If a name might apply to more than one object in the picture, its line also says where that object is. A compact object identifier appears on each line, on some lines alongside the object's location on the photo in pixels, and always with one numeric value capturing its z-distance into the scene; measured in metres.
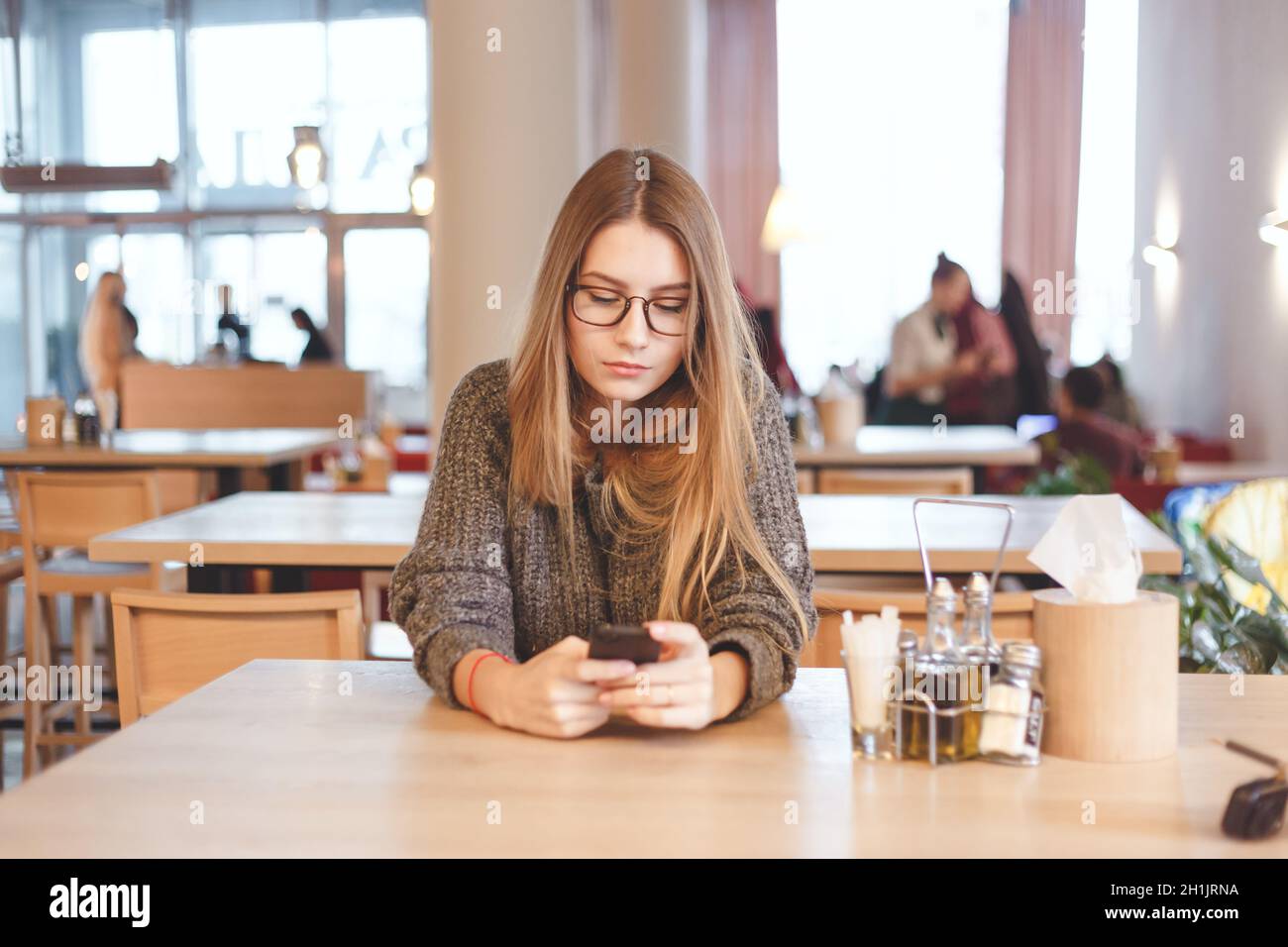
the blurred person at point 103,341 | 7.04
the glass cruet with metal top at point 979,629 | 1.11
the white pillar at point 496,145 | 3.82
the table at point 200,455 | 4.06
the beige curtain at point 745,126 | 10.89
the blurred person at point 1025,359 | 6.12
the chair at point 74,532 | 3.39
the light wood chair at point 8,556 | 3.50
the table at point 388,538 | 2.34
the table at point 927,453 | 4.14
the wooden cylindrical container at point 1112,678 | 1.08
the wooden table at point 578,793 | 0.92
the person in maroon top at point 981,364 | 5.80
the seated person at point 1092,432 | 4.84
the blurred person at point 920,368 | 5.55
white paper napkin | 1.10
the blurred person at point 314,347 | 7.98
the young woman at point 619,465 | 1.38
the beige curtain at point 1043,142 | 10.39
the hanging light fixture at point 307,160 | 6.45
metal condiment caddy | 1.08
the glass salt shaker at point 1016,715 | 1.08
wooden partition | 6.71
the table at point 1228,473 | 5.13
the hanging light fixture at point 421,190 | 6.62
